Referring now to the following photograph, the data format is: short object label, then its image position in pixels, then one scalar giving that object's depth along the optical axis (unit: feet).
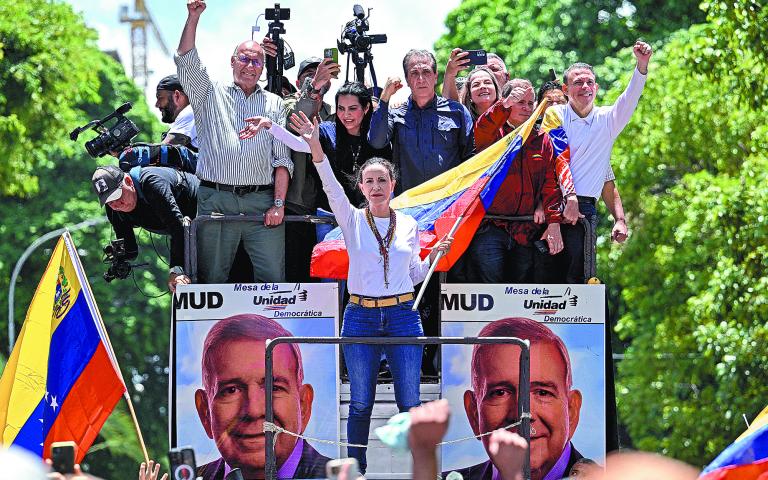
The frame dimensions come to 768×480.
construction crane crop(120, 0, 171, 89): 398.21
